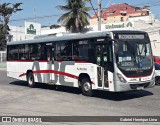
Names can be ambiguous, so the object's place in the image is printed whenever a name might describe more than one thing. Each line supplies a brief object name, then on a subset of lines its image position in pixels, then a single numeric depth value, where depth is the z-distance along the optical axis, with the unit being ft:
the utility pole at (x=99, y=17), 97.09
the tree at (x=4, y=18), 189.68
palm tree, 155.12
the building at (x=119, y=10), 300.61
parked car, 59.70
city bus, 43.62
